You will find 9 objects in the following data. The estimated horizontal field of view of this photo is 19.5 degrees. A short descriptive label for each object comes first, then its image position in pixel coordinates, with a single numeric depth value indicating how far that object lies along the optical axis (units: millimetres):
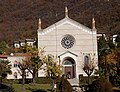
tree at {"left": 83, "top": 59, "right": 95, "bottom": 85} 50806
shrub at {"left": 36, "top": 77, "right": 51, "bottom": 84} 51012
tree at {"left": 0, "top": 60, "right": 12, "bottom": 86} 49775
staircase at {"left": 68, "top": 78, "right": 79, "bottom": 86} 51341
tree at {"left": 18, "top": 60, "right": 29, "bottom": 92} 41156
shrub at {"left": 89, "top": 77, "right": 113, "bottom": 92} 30266
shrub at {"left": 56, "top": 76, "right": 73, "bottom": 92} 31688
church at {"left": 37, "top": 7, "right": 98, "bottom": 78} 57875
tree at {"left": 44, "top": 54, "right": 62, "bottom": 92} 41838
